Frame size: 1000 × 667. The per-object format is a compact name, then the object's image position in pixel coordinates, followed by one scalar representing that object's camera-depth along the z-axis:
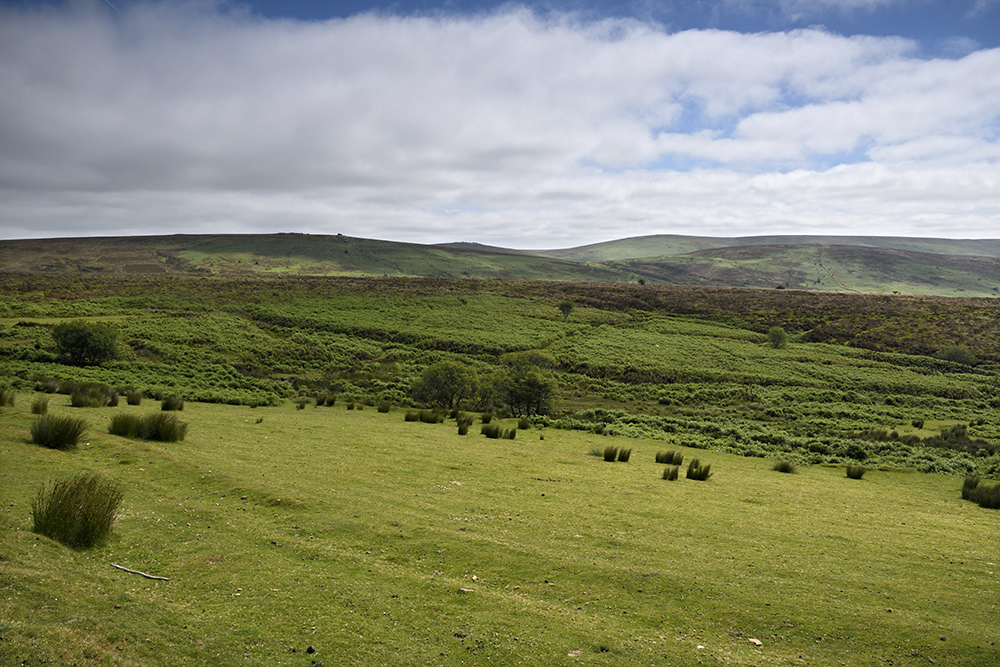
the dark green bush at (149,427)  13.49
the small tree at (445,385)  37.53
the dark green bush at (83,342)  34.56
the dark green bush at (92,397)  18.27
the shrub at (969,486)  16.05
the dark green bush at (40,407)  14.59
